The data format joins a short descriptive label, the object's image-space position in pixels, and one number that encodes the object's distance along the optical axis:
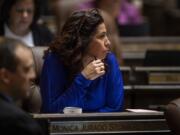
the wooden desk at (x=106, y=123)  6.28
